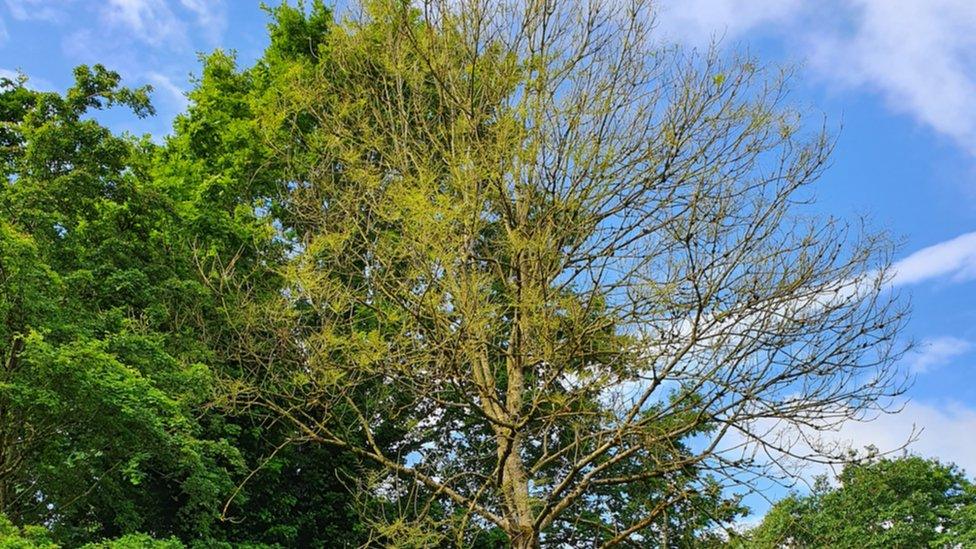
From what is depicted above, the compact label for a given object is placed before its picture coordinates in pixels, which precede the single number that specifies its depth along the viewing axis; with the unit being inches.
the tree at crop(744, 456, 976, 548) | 911.0
